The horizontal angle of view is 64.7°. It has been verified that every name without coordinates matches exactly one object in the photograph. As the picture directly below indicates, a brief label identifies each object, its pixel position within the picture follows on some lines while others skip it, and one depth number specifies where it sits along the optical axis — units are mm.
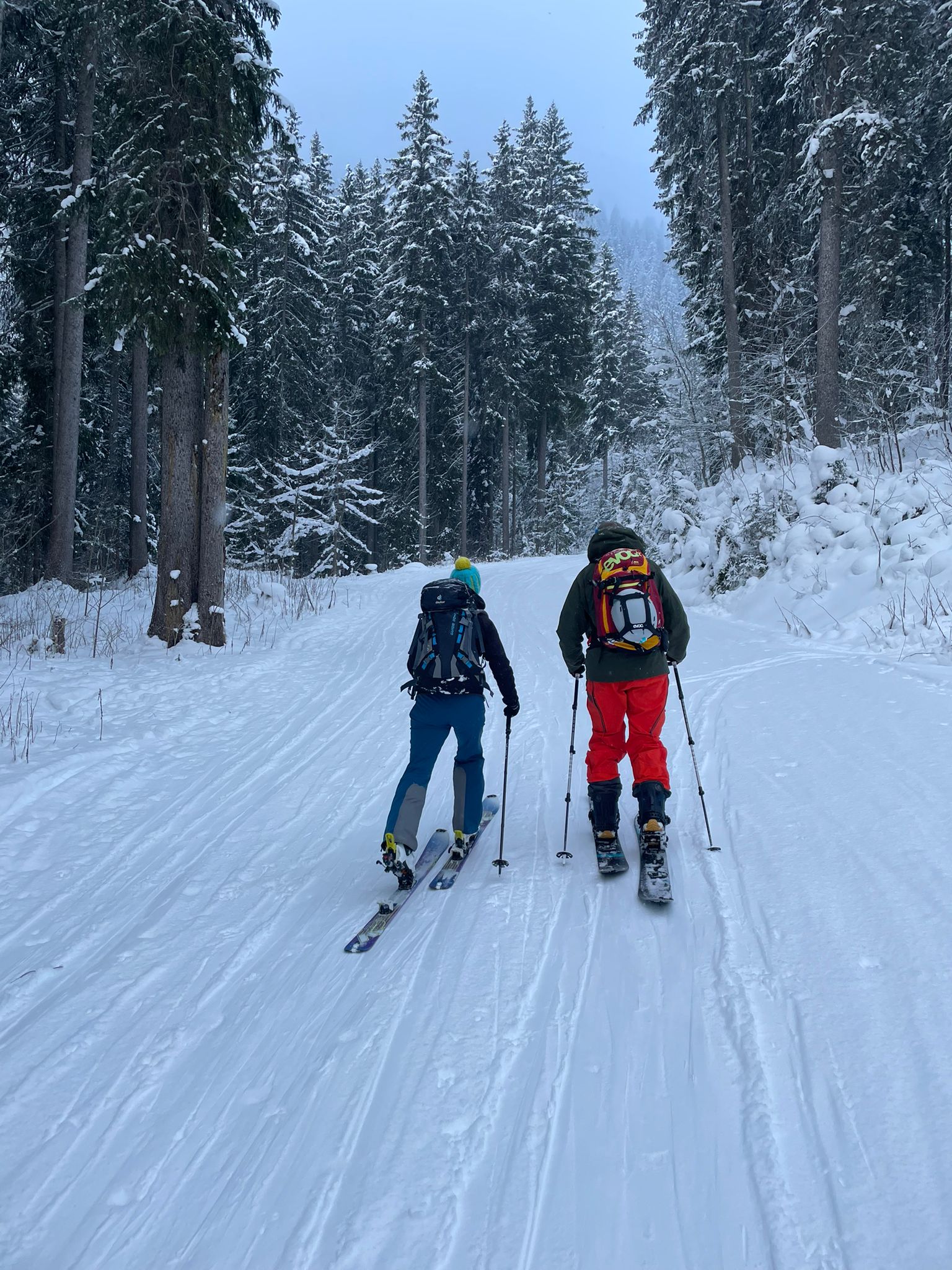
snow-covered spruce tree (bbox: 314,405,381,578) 26234
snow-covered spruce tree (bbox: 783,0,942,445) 14469
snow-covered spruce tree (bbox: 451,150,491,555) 31219
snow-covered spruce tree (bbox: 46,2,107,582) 14312
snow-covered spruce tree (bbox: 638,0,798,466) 17594
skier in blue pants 4504
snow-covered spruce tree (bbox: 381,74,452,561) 29500
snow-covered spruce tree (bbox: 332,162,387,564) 33812
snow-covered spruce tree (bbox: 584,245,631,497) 42125
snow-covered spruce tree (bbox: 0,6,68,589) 15148
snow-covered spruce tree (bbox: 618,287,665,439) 45812
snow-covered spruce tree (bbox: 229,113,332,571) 26062
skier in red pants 4508
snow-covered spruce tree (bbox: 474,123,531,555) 32594
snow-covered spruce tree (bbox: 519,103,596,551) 34625
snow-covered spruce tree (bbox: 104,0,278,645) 9852
